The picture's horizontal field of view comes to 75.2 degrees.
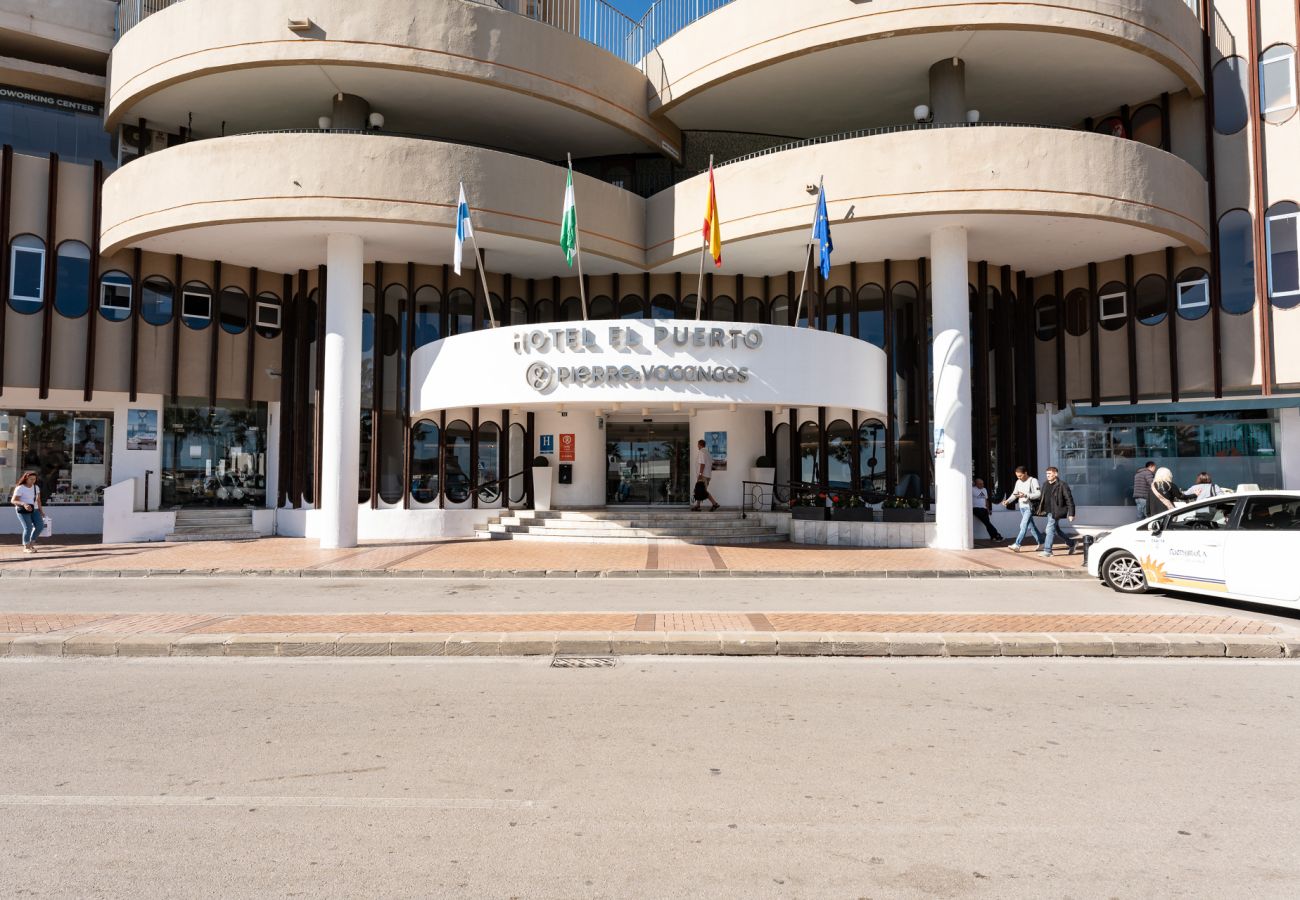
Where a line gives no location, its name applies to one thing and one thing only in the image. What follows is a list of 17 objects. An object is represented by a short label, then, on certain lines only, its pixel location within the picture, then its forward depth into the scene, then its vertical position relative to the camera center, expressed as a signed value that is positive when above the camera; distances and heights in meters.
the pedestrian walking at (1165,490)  16.81 -0.19
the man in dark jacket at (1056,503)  16.62 -0.43
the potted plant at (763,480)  23.67 +0.06
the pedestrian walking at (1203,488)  17.58 -0.16
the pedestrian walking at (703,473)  22.55 +0.26
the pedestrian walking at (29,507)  17.77 -0.48
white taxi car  10.07 -0.92
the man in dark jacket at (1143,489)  17.88 -0.18
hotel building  18.30 +5.77
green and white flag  18.11 +5.52
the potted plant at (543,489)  23.25 -0.17
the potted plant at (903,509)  19.16 -0.63
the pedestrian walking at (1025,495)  17.67 -0.29
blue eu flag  17.76 +5.22
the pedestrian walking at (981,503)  19.67 -0.50
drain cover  7.71 -1.66
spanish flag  18.27 +5.46
